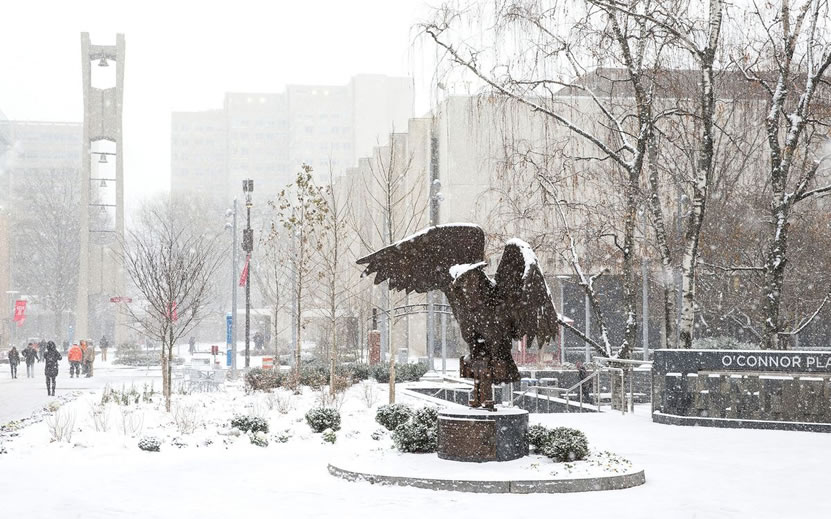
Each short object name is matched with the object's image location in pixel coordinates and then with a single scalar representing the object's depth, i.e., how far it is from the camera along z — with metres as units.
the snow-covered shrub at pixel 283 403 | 19.80
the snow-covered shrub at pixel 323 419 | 17.05
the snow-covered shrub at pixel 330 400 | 20.73
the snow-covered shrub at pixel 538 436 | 13.18
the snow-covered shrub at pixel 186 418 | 16.88
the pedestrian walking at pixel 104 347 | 58.72
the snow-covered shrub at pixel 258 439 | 15.87
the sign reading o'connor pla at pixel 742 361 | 17.20
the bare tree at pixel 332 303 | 23.42
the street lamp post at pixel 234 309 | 34.59
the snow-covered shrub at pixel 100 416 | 16.94
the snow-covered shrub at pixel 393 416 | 16.00
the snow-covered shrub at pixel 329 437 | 16.09
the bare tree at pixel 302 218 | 25.53
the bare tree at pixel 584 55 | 17.14
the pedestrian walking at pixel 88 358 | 41.34
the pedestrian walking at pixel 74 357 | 41.31
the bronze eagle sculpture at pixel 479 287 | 12.56
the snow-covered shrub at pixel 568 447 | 12.52
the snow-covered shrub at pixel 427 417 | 13.73
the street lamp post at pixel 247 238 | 35.77
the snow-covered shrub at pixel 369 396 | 22.19
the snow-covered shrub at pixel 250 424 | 16.70
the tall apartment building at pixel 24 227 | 84.50
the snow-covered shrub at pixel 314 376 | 26.27
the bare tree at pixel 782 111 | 17.41
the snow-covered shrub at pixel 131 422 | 16.69
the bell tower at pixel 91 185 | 61.41
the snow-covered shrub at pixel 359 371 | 31.78
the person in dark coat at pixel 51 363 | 30.45
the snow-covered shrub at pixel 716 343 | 38.75
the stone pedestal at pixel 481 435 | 12.59
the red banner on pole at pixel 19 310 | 61.94
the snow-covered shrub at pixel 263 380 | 25.96
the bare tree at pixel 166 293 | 22.08
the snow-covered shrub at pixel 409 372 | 32.91
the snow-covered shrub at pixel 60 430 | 15.93
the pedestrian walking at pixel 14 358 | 41.59
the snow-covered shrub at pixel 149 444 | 15.22
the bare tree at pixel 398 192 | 55.61
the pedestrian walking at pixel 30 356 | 42.31
